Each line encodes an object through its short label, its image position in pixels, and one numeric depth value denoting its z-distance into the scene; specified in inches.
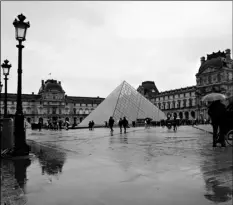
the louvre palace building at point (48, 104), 3897.6
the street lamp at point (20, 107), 283.6
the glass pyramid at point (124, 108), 1534.2
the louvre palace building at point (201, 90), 3080.7
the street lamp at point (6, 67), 471.5
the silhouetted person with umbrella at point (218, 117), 317.4
